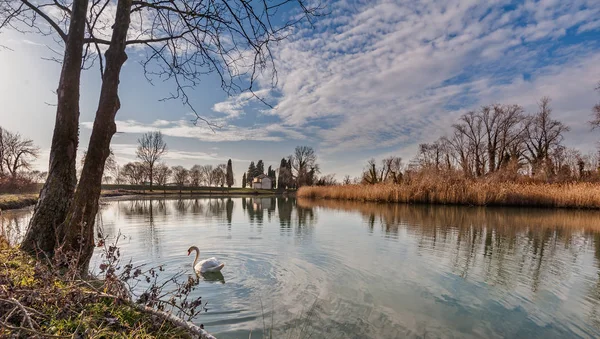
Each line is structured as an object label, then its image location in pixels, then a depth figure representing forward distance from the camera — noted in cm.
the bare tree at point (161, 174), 5786
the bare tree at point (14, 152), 3303
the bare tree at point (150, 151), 4566
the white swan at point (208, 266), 578
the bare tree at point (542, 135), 3556
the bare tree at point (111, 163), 4041
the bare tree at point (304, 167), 6299
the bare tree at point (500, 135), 3700
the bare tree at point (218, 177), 7875
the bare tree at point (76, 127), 407
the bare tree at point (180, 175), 6538
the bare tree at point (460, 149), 4023
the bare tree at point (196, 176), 7019
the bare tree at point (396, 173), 2800
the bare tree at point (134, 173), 5376
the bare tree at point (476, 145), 3902
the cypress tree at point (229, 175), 8488
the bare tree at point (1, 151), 3091
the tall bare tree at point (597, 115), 2197
